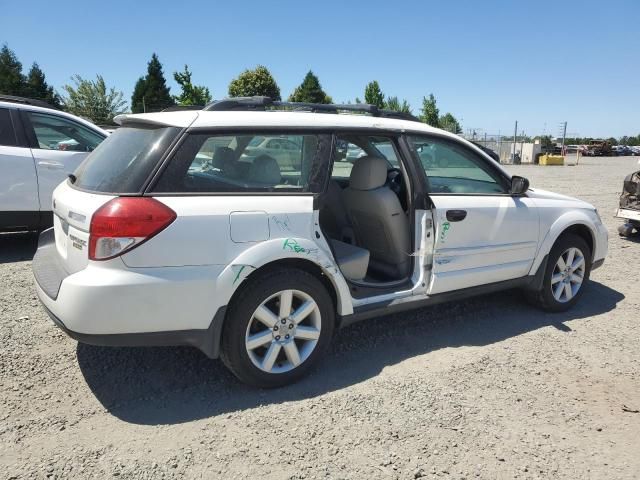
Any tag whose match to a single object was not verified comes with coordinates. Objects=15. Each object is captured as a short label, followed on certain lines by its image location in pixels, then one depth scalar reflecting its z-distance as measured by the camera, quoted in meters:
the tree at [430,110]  43.94
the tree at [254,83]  42.31
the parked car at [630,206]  8.16
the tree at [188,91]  30.70
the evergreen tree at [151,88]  49.03
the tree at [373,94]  43.28
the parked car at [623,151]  60.00
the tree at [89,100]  46.03
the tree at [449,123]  40.24
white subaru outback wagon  2.68
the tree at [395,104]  47.61
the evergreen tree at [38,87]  44.78
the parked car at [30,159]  5.80
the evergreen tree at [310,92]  45.09
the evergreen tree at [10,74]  44.94
